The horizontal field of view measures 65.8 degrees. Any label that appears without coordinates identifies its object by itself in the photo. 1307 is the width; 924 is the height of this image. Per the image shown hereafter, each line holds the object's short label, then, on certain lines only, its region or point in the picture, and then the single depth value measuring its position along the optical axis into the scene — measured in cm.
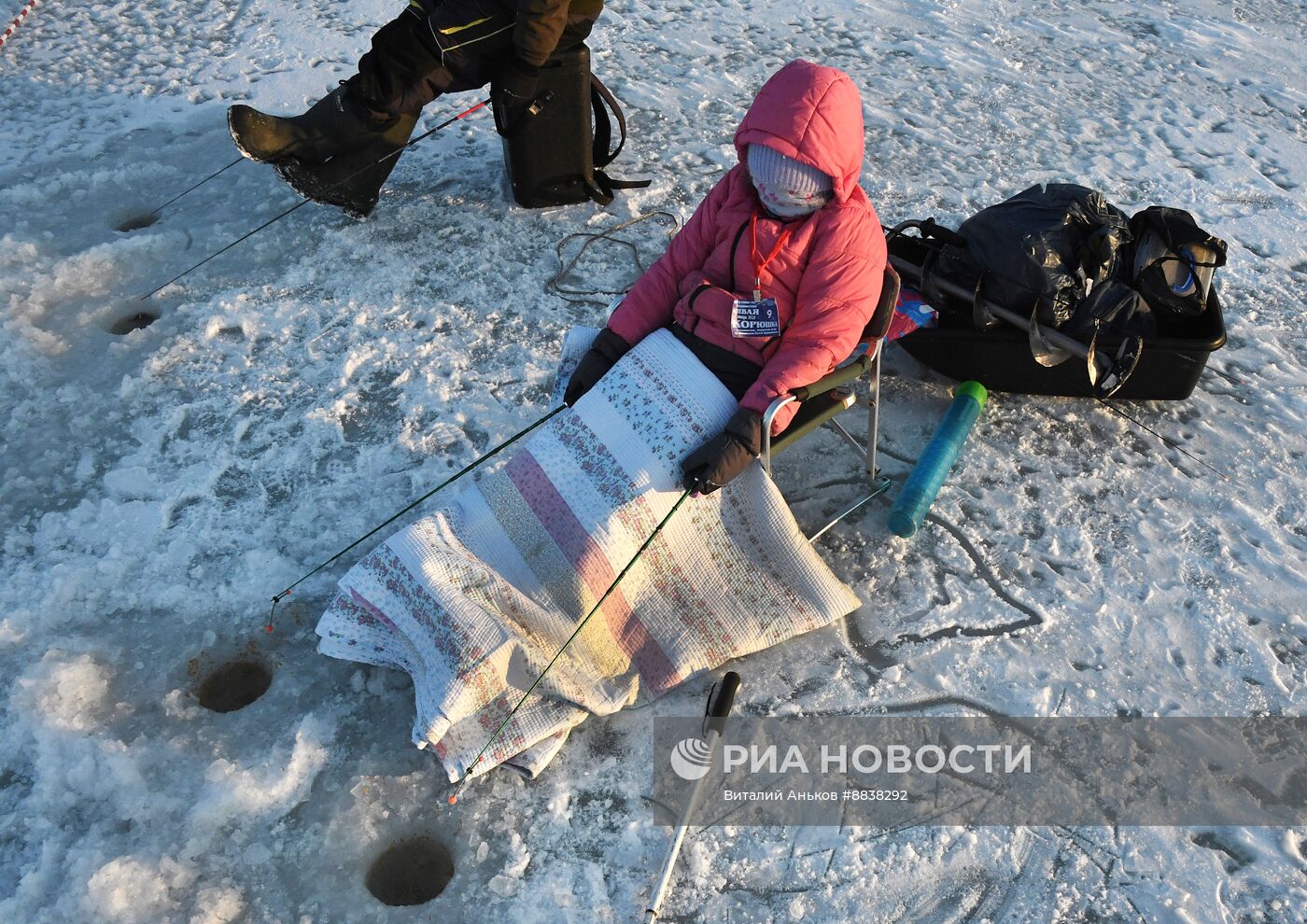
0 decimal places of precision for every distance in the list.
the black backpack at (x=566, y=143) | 397
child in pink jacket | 253
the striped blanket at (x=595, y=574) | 253
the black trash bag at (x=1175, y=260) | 323
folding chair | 262
